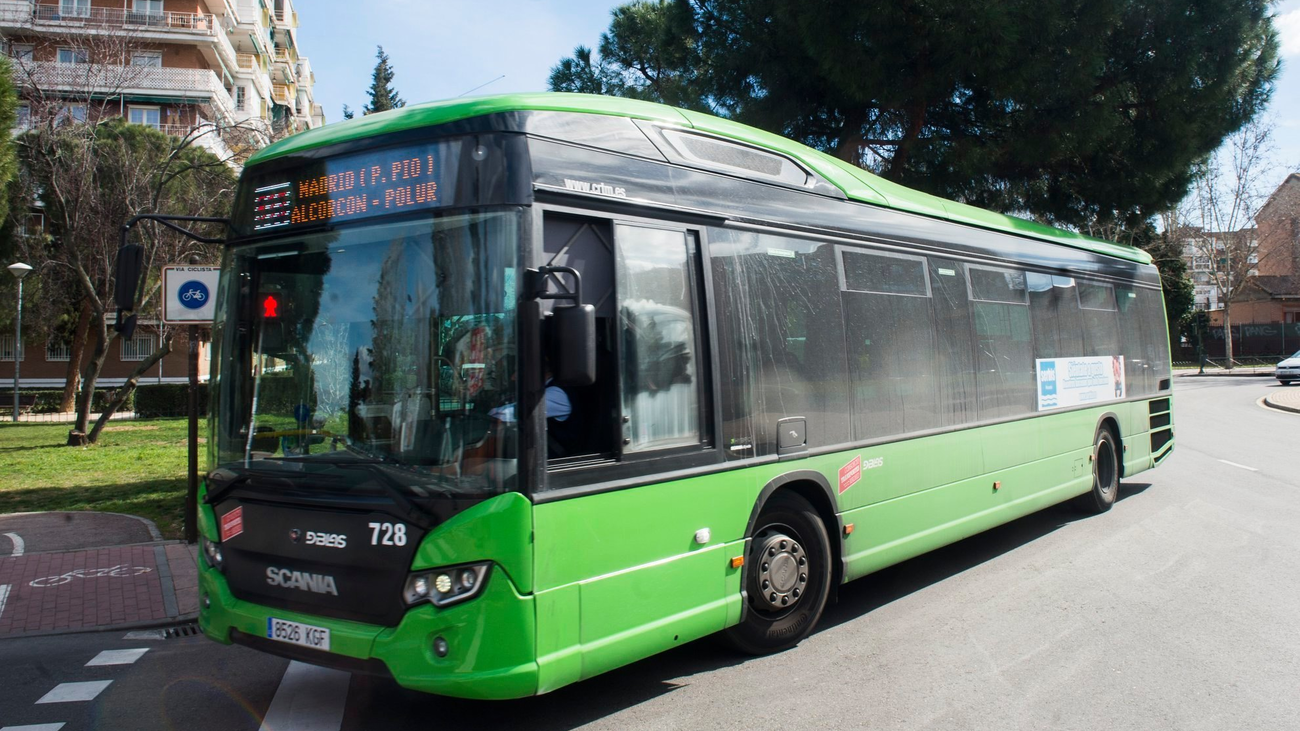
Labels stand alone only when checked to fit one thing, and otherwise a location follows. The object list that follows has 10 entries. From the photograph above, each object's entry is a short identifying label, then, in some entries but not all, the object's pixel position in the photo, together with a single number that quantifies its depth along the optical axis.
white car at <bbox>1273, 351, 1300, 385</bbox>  36.84
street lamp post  22.75
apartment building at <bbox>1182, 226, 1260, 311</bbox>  49.81
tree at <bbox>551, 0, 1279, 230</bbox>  12.15
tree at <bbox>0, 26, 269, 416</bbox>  19.62
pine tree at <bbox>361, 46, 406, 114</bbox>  66.94
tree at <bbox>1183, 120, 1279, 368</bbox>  47.09
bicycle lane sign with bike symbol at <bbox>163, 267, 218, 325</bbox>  8.84
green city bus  4.05
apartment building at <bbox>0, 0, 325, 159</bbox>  20.95
